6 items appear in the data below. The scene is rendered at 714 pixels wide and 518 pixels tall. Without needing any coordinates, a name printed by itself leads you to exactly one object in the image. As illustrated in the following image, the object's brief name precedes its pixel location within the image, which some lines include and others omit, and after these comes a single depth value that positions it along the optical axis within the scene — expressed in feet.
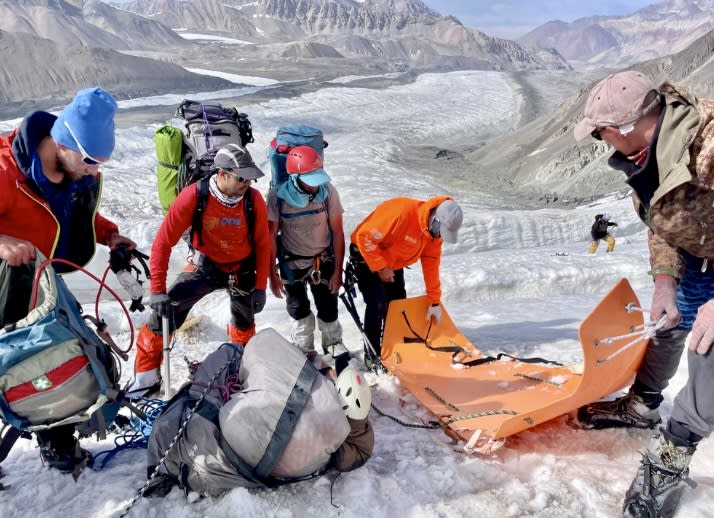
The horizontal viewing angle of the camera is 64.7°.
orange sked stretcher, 8.71
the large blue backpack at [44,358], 6.95
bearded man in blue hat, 7.80
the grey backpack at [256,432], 7.52
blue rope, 9.11
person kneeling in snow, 10.87
